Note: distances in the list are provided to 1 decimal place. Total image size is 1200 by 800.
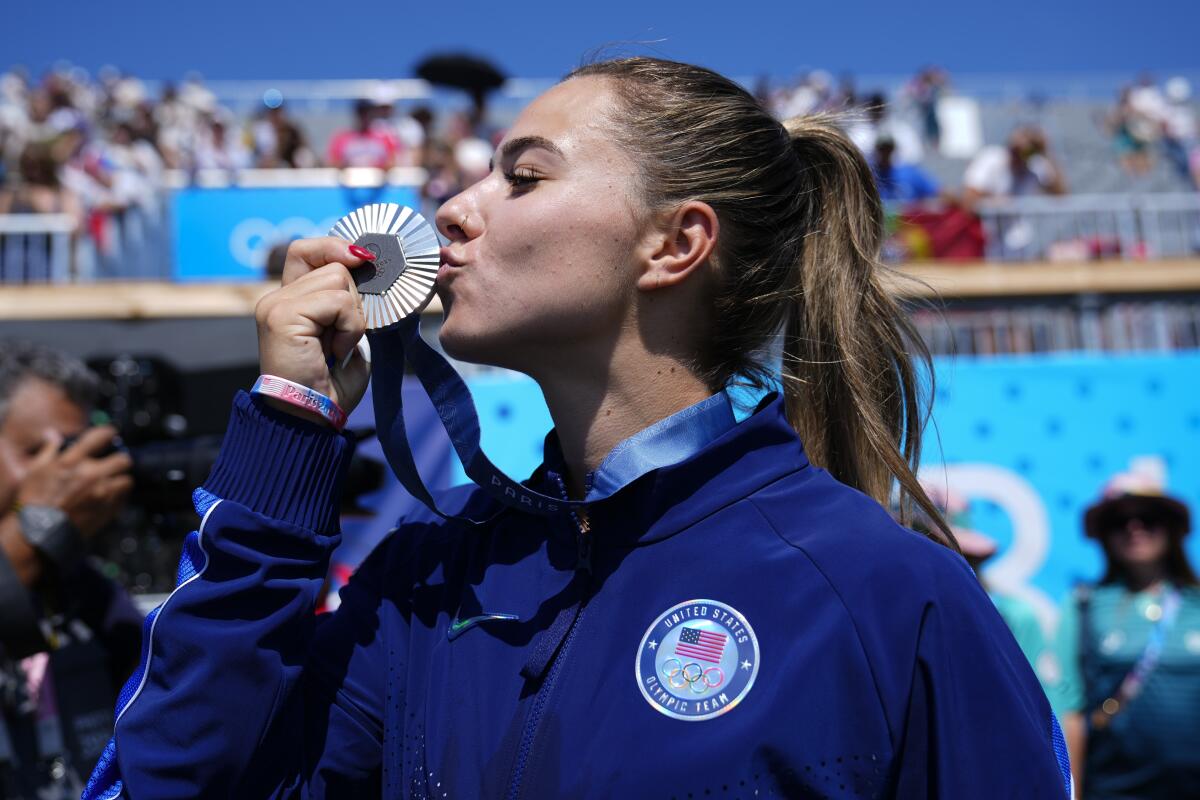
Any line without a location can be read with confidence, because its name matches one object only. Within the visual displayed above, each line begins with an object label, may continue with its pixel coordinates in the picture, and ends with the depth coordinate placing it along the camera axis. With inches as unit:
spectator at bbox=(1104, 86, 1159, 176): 574.6
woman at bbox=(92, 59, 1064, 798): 48.3
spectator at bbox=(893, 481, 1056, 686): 152.1
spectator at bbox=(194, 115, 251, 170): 432.5
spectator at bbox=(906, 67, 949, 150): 561.3
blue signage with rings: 299.0
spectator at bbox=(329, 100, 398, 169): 382.0
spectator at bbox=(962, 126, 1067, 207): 466.6
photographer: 96.0
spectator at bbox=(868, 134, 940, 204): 386.9
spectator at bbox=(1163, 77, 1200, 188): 568.0
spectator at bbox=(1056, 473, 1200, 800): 150.6
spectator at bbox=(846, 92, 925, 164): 511.8
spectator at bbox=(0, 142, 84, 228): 356.2
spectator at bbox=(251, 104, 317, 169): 424.5
